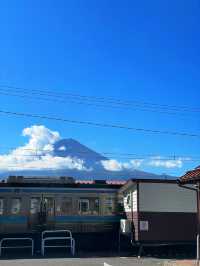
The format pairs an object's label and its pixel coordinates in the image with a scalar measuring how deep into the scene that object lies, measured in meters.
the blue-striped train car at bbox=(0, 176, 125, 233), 28.80
